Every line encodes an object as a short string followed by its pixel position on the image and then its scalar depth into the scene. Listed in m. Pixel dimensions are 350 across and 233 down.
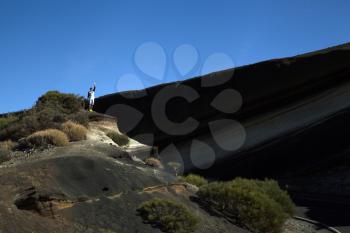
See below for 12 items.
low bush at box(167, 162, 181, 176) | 28.75
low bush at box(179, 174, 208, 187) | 20.08
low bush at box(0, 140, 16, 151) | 17.92
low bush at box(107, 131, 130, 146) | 25.00
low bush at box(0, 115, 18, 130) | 23.69
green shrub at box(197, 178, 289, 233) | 14.80
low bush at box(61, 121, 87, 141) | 19.53
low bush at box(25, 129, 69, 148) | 17.52
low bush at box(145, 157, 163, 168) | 21.59
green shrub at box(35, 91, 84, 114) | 25.31
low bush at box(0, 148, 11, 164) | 15.37
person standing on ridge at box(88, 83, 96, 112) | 30.92
